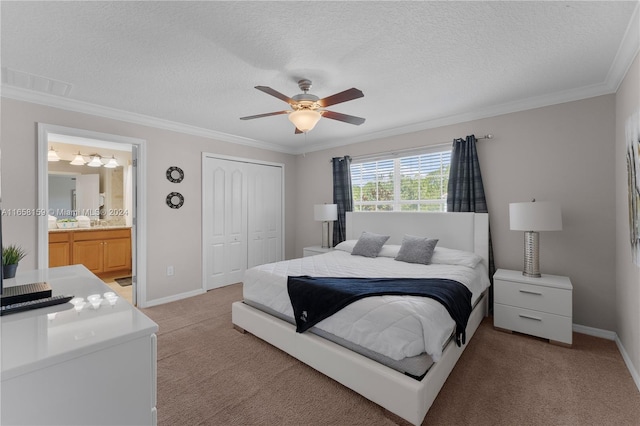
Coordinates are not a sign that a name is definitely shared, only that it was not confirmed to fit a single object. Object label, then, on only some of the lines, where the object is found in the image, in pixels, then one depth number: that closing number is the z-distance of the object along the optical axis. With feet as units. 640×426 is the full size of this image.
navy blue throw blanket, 6.89
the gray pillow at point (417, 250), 10.64
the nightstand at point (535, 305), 8.62
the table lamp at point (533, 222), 8.93
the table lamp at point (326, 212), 15.56
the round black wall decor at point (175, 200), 13.06
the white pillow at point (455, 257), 10.12
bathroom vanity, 15.49
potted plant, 5.66
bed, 5.73
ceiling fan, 7.34
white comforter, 5.82
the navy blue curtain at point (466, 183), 11.43
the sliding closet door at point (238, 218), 14.67
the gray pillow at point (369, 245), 12.16
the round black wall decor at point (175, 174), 13.04
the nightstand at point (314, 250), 15.35
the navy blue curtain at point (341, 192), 15.97
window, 12.96
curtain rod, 11.34
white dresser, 2.57
